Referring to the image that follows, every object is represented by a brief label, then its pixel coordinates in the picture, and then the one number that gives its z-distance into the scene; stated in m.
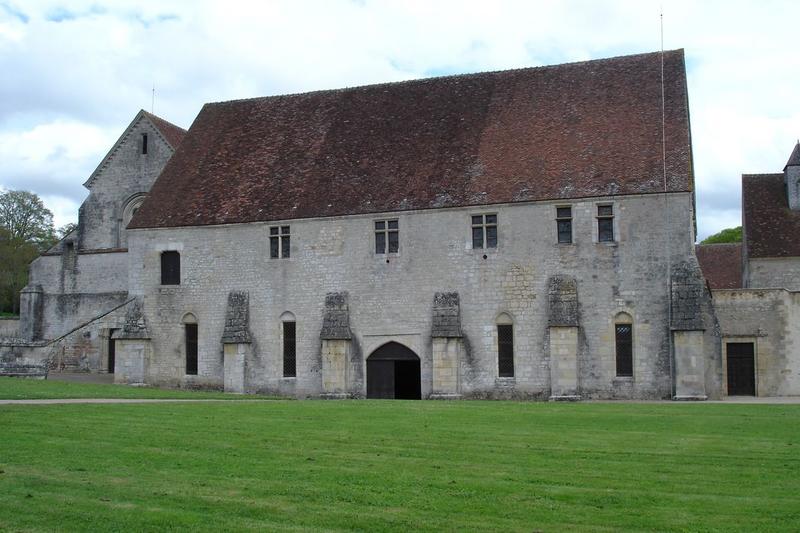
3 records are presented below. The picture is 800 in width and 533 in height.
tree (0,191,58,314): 77.88
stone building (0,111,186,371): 46.66
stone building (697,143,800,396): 34.84
